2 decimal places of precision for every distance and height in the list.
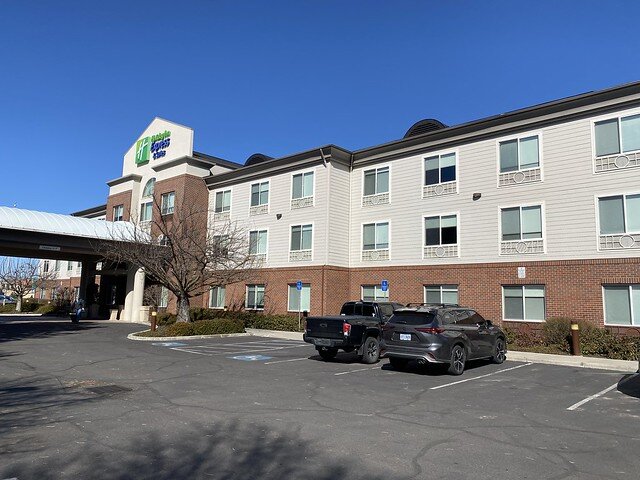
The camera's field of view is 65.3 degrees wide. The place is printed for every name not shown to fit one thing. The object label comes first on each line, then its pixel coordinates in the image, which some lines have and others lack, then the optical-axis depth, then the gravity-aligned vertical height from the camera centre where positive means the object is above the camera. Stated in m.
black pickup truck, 15.26 -0.95
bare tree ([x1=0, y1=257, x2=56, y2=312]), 52.50 +2.10
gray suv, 13.07 -0.85
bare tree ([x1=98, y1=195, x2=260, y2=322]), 25.11 +2.25
